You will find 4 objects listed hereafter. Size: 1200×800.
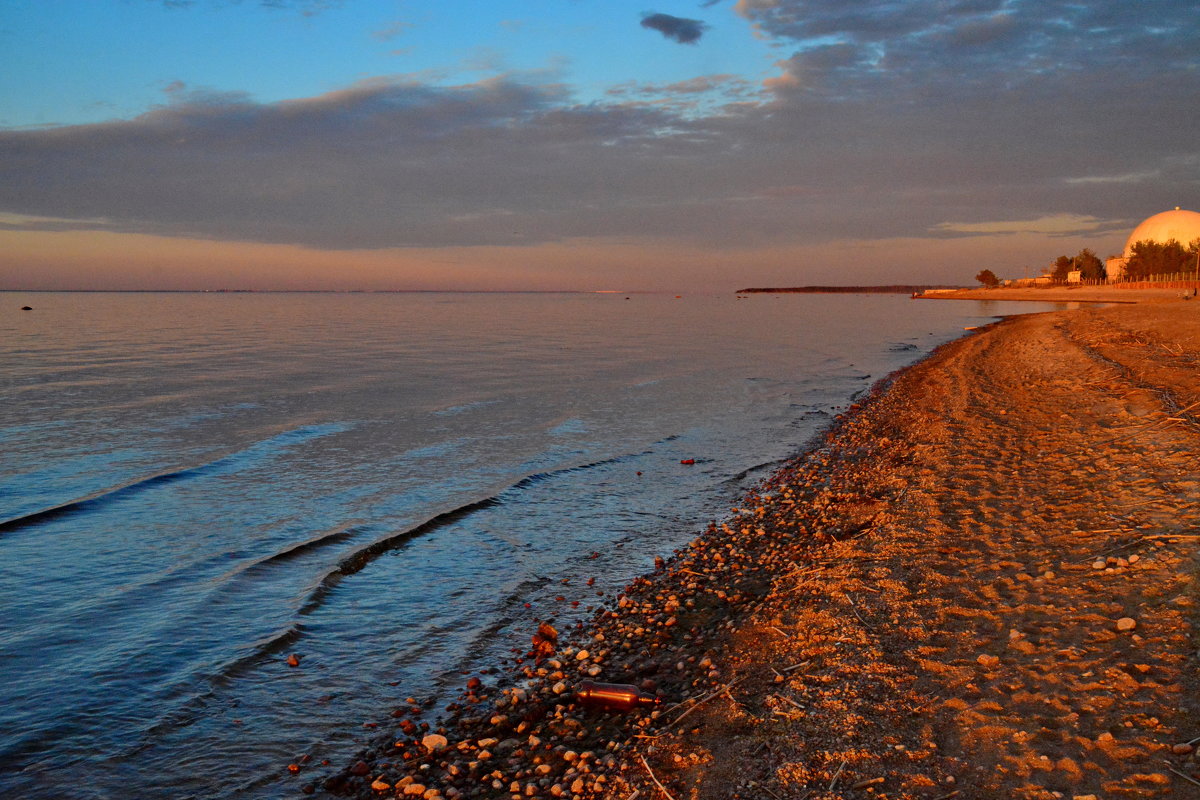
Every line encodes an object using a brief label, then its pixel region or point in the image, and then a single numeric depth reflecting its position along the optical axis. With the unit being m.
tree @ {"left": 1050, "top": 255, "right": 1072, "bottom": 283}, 163.12
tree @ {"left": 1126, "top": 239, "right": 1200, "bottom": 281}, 107.57
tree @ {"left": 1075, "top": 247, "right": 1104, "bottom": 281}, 148.62
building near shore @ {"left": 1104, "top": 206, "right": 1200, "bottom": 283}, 127.00
